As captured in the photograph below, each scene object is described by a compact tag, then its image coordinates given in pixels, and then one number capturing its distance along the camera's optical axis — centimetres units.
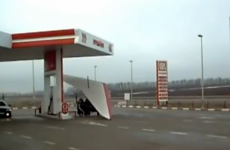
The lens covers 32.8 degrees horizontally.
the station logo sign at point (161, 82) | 4569
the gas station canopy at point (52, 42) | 2498
